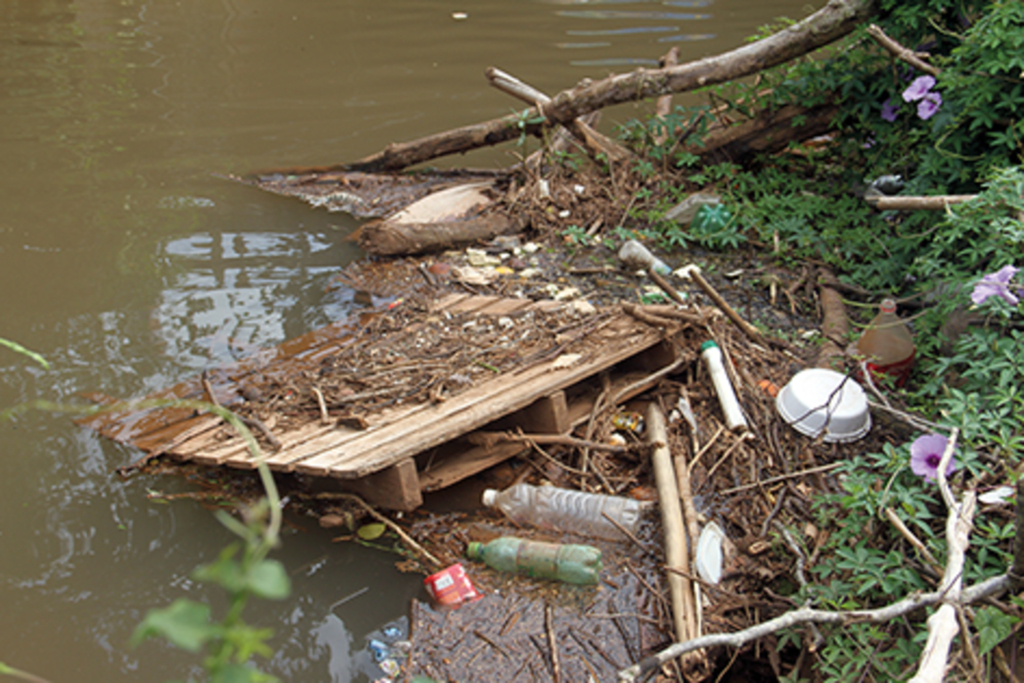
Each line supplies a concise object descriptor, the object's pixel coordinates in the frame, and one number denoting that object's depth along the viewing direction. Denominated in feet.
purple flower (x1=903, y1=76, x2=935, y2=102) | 13.70
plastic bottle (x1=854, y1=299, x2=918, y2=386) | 11.25
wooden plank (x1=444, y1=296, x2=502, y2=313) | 14.05
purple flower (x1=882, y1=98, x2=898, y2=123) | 16.14
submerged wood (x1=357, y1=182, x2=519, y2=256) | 17.16
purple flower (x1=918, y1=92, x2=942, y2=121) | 13.58
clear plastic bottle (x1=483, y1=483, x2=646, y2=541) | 9.80
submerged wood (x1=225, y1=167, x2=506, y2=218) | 21.09
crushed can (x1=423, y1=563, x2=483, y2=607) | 8.95
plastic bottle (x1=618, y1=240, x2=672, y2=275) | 15.68
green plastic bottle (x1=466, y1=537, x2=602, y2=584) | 9.00
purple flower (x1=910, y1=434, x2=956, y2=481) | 7.75
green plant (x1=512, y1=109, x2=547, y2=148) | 19.30
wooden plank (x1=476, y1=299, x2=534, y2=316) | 13.64
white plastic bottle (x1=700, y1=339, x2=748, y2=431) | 10.57
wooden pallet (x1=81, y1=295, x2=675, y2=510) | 9.55
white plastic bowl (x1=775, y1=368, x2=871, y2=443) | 10.26
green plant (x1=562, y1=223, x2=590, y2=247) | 17.31
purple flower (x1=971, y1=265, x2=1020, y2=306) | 8.89
